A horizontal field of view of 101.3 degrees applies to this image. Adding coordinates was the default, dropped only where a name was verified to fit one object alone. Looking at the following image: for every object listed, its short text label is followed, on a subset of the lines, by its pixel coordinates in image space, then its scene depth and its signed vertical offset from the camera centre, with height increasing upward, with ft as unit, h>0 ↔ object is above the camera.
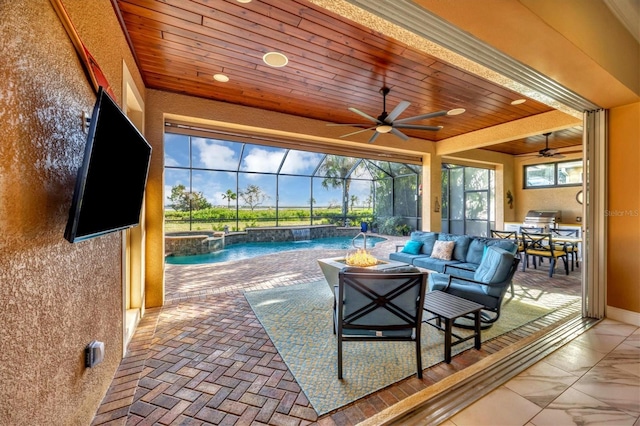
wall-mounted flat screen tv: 3.69 +0.69
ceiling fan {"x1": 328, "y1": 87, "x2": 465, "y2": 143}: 11.03 +4.20
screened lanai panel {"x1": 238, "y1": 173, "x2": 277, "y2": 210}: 37.37 +3.57
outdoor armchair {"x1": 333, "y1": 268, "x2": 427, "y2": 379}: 6.91 -2.42
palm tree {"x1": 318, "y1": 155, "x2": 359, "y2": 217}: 41.06 +6.82
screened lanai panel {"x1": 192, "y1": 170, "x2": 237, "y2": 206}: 36.42 +4.07
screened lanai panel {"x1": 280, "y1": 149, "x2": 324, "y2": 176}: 36.54 +7.51
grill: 25.05 -0.48
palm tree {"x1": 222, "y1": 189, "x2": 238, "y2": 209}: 38.09 +2.76
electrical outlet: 5.09 -2.76
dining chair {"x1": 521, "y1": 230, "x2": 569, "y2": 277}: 16.71 -2.28
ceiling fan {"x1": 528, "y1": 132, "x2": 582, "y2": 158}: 20.47 +4.86
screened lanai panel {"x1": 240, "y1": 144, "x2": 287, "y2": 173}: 35.66 +7.85
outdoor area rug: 6.66 -4.30
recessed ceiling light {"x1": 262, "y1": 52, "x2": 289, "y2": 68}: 9.17 +5.62
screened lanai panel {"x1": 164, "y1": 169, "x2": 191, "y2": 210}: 34.02 +4.47
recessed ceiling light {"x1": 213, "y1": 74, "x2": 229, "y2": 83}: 10.63 +5.67
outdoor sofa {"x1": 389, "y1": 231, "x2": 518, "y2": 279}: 13.57 -2.30
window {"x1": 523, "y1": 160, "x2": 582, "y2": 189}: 25.71 +4.16
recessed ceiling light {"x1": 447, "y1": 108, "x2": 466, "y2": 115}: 14.36 +5.75
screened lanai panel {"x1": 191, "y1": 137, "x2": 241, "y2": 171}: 35.47 +8.75
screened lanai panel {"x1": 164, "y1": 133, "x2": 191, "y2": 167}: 35.68 +9.14
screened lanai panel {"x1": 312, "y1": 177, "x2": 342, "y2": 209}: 40.91 +3.38
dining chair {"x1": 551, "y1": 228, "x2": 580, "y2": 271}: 17.69 -2.01
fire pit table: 11.69 -2.43
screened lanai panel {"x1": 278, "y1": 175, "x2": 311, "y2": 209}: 38.47 +3.68
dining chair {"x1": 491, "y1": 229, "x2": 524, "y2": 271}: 18.53 -1.60
